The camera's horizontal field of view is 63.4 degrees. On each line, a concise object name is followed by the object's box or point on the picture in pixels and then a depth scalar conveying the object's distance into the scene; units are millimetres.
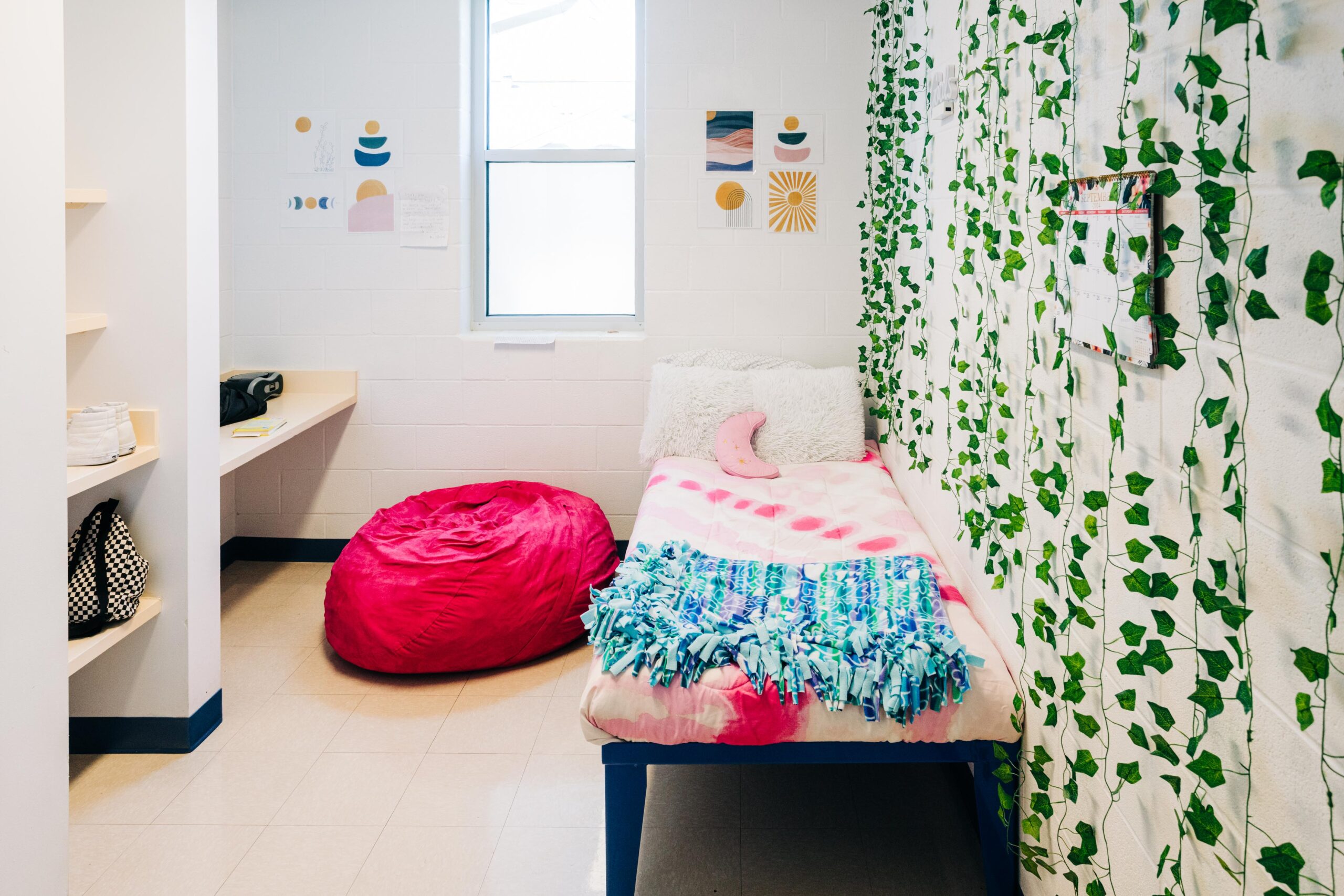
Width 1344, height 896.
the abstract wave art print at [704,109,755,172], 4188
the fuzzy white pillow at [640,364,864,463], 3885
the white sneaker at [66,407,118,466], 2537
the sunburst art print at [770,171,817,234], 4207
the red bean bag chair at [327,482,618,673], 3305
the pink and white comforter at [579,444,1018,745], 2123
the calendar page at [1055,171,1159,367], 1458
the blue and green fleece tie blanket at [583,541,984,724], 2115
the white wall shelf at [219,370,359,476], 3484
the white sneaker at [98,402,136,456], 2623
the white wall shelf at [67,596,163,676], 2531
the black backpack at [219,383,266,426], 3807
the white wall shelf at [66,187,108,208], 2570
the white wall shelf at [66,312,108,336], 2576
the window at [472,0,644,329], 4387
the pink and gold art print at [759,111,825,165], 4180
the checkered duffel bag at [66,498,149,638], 2607
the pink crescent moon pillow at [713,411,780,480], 3719
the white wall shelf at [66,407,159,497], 2453
